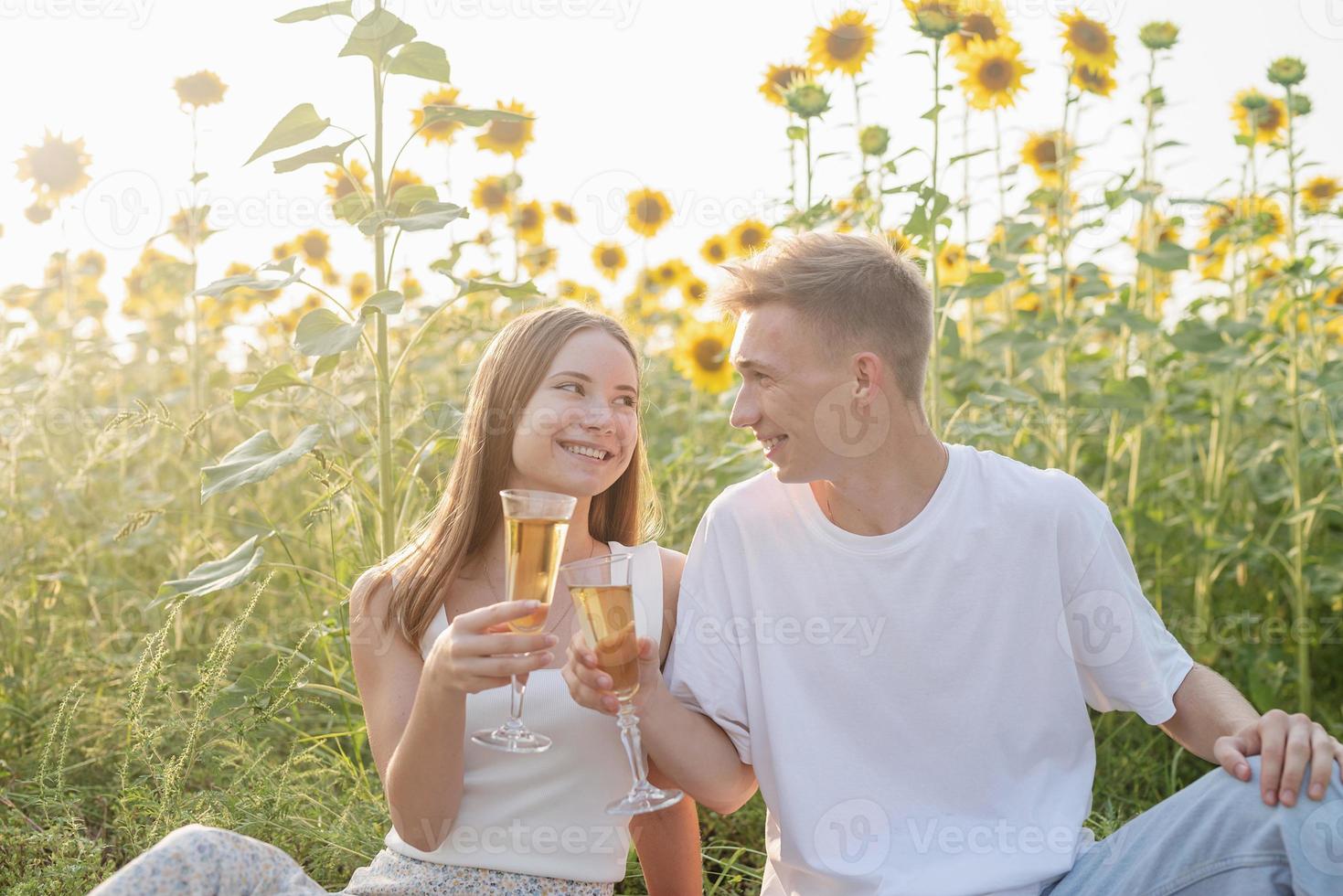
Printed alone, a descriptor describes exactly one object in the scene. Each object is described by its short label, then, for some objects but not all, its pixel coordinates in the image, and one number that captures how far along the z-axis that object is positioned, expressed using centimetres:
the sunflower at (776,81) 402
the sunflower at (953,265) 464
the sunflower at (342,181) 415
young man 218
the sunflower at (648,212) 554
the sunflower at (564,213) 549
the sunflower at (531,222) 522
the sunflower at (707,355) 456
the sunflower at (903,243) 337
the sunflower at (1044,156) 443
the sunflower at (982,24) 360
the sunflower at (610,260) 588
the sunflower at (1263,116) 436
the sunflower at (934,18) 321
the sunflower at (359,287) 638
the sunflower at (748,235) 467
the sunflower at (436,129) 391
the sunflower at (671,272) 575
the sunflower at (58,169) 503
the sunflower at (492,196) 546
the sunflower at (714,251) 525
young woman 207
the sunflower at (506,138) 454
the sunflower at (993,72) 375
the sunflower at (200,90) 429
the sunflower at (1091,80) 387
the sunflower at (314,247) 556
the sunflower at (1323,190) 511
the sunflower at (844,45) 376
